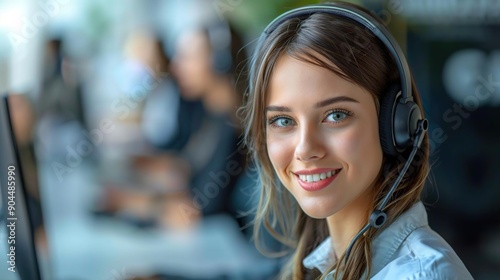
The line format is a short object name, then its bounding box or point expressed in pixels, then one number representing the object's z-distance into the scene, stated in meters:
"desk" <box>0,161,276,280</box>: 3.25
